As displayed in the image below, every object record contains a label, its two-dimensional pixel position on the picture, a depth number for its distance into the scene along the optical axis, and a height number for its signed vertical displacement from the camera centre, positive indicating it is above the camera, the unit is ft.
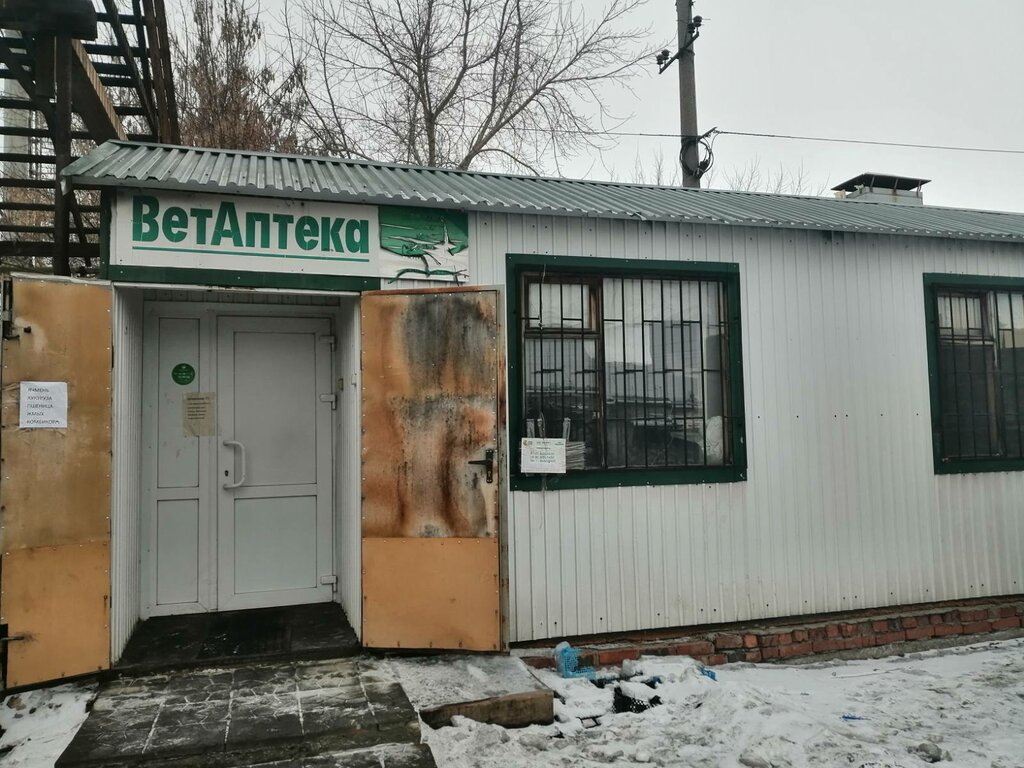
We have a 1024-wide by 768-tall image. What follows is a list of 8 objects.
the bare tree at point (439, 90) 44.09 +20.59
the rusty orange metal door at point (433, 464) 14.71 -0.76
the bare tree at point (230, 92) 39.78 +19.04
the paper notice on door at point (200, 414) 17.08 +0.42
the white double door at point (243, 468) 16.81 -0.89
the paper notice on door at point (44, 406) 12.88 +0.52
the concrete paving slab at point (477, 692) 12.41 -4.69
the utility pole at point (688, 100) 38.24 +17.12
